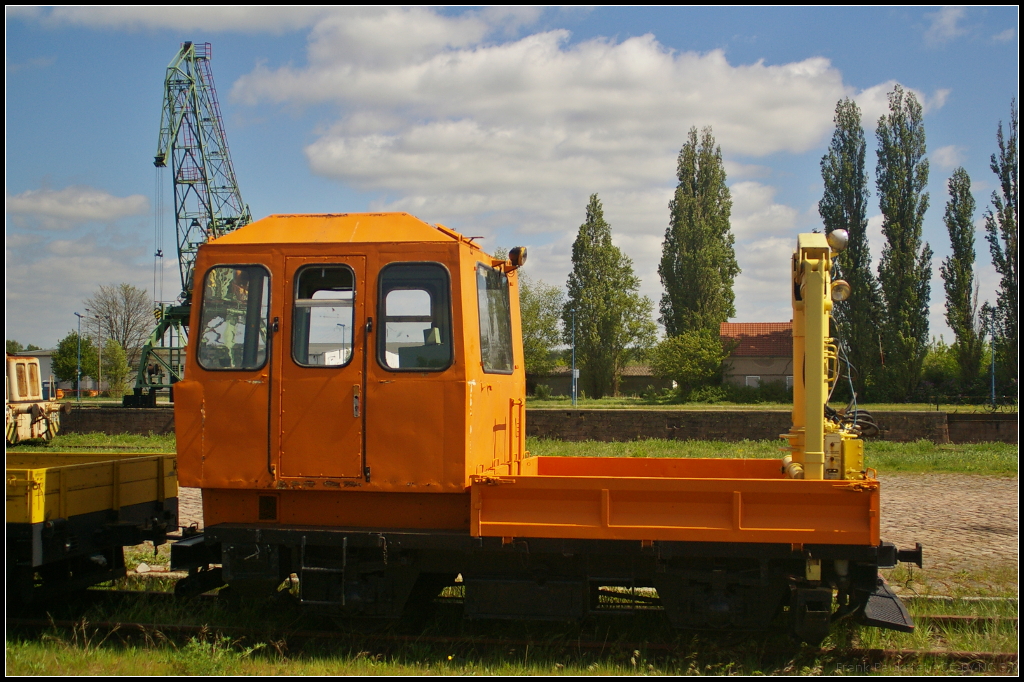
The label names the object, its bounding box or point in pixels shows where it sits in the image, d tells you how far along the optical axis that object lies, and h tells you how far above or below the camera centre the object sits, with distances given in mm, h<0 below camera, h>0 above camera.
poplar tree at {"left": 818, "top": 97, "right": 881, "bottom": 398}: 47375 +8191
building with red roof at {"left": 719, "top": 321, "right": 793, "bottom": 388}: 56469 +425
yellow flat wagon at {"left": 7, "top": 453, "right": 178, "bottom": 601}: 6078 -1272
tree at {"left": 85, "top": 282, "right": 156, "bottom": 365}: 74938 +4469
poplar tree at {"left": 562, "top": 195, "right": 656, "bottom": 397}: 56500 +4130
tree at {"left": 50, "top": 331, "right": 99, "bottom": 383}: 64000 +400
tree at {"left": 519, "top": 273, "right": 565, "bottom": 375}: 71875 +3360
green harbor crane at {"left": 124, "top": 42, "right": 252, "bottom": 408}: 47125 +12948
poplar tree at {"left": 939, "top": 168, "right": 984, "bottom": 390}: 48094 +4795
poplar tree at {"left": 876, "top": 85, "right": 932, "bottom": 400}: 46688 +6752
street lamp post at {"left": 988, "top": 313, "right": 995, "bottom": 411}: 45241 +1743
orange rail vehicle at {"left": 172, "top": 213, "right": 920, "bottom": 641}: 5457 -839
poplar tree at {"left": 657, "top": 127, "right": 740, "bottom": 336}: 51406 +7727
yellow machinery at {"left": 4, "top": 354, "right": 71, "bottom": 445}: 21906 -1186
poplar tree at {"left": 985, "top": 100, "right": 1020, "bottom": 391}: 45688 +6356
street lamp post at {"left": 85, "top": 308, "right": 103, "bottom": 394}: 64000 +1094
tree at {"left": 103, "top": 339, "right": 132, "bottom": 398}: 64812 -336
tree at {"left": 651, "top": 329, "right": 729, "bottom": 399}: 50844 +395
